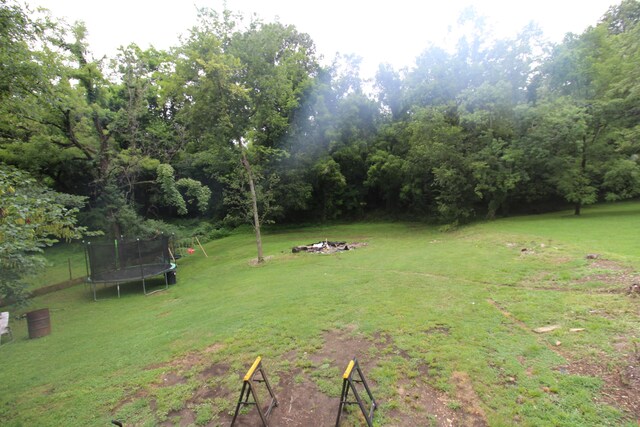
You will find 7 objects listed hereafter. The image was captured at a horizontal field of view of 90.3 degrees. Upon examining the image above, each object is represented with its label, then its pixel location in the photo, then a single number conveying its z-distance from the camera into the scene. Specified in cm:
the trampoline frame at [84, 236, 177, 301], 1232
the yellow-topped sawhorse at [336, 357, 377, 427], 321
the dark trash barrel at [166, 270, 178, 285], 1345
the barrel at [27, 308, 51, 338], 816
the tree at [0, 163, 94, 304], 418
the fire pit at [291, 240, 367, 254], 1601
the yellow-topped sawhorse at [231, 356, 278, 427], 341
